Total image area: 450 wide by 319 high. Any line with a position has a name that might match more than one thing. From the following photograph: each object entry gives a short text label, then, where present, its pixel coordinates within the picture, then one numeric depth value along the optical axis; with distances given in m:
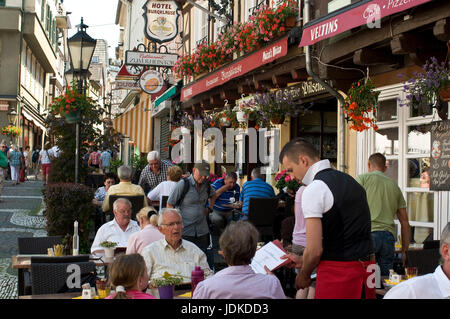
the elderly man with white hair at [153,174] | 11.26
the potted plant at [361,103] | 8.31
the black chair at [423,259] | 5.65
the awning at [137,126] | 22.20
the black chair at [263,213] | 10.53
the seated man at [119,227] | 7.05
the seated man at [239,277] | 3.51
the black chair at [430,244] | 6.18
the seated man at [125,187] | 9.90
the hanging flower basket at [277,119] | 12.21
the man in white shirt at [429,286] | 2.98
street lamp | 11.10
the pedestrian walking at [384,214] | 6.71
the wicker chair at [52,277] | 4.87
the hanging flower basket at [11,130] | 30.06
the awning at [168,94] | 19.51
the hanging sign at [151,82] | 19.62
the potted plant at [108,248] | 6.38
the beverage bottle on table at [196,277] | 4.38
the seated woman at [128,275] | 3.57
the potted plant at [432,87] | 6.71
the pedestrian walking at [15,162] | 23.95
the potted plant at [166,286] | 4.34
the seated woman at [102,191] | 11.50
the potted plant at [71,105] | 11.42
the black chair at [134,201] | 9.70
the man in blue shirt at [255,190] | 11.12
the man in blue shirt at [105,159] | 24.47
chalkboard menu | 7.55
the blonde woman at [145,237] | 6.09
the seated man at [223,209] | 12.25
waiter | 3.90
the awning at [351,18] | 6.82
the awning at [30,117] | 35.75
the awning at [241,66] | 10.66
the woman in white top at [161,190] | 10.10
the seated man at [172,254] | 5.31
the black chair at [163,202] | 9.77
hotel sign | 17.28
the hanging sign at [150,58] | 17.78
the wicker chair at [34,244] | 6.59
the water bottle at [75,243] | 6.41
